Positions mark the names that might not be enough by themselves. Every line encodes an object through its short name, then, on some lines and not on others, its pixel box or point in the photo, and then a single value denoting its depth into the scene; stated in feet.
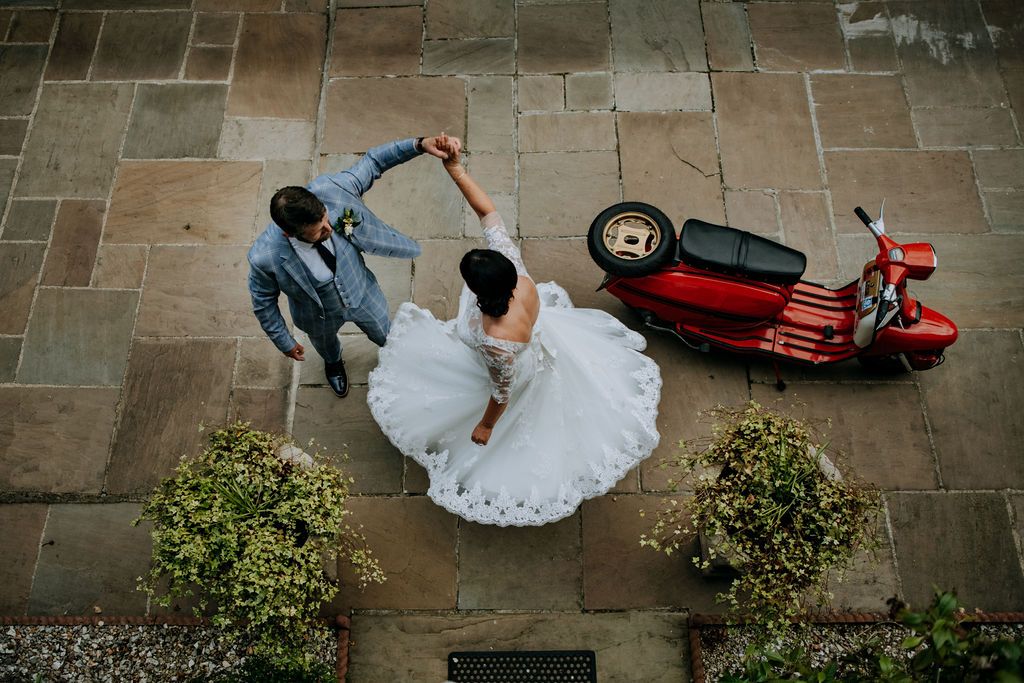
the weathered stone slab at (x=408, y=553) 12.64
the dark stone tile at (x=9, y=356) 14.30
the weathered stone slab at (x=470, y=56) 16.55
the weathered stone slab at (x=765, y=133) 15.39
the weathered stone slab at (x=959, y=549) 12.43
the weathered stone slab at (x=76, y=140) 15.80
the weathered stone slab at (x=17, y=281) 14.69
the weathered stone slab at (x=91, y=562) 12.76
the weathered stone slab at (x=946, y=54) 15.96
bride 11.31
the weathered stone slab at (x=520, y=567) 12.58
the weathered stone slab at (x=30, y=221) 15.38
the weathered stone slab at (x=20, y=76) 16.57
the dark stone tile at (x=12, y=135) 16.16
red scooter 11.97
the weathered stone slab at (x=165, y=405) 13.56
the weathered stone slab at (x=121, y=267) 14.91
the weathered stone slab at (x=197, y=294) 14.52
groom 9.86
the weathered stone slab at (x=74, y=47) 16.89
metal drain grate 12.03
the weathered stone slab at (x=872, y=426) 13.17
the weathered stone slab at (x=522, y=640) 12.09
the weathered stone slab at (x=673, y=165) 15.21
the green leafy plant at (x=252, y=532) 9.66
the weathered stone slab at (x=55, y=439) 13.55
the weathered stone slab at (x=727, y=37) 16.43
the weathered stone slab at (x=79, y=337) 14.26
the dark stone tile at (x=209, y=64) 16.74
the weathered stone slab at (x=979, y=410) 13.14
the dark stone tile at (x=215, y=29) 17.13
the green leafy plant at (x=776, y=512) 9.67
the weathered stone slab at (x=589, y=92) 16.20
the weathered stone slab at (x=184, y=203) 15.28
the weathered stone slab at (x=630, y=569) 12.48
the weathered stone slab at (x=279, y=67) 16.37
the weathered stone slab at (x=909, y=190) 14.92
